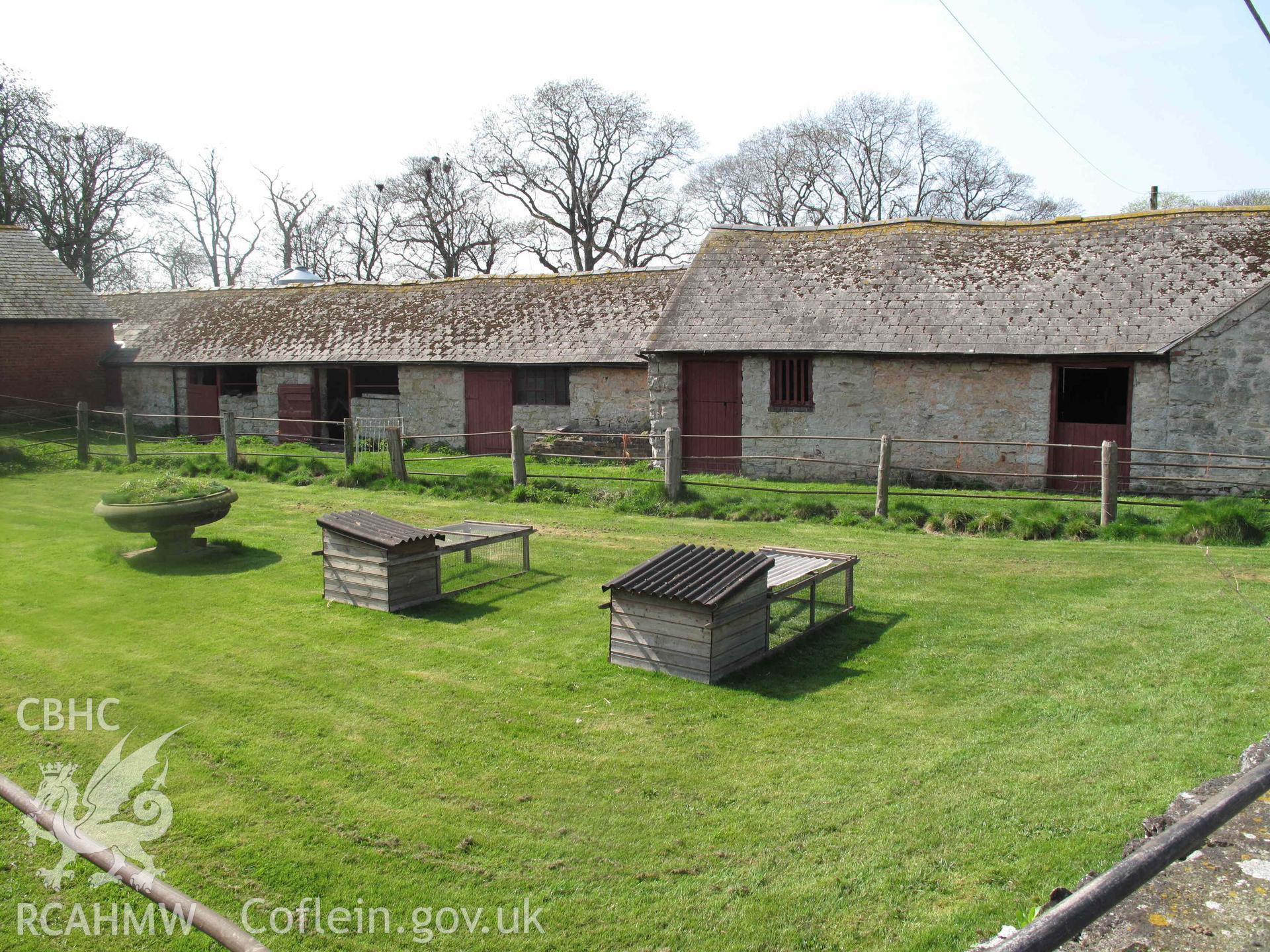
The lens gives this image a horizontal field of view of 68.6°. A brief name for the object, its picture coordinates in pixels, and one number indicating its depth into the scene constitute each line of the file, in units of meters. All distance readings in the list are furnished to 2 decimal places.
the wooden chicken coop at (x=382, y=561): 9.20
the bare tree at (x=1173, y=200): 48.91
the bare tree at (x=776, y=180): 50.12
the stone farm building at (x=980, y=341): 15.42
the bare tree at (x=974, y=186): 49.28
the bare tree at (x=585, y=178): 48.34
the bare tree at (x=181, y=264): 54.06
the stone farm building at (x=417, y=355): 21.83
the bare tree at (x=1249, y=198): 51.38
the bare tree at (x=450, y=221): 50.22
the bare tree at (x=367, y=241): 53.91
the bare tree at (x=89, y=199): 34.84
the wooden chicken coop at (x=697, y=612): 7.32
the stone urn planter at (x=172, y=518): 9.97
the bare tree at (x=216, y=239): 54.66
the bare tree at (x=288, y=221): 54.50
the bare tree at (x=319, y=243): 55.00
